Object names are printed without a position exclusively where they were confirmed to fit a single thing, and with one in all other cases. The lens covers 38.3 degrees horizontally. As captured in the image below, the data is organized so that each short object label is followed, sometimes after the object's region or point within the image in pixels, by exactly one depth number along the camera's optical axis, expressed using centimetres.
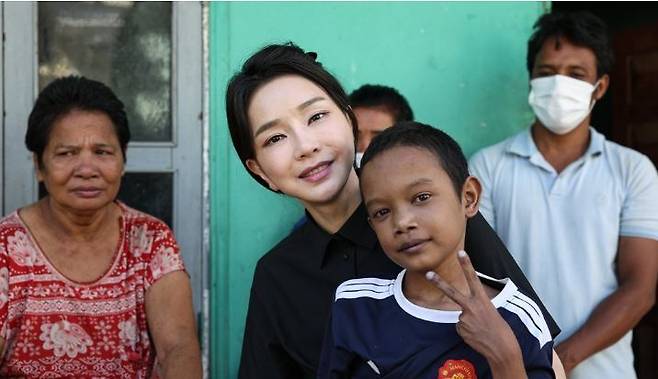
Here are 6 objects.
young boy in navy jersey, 177
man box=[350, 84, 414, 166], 336
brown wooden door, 454
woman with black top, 211
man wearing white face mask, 315
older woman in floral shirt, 284
